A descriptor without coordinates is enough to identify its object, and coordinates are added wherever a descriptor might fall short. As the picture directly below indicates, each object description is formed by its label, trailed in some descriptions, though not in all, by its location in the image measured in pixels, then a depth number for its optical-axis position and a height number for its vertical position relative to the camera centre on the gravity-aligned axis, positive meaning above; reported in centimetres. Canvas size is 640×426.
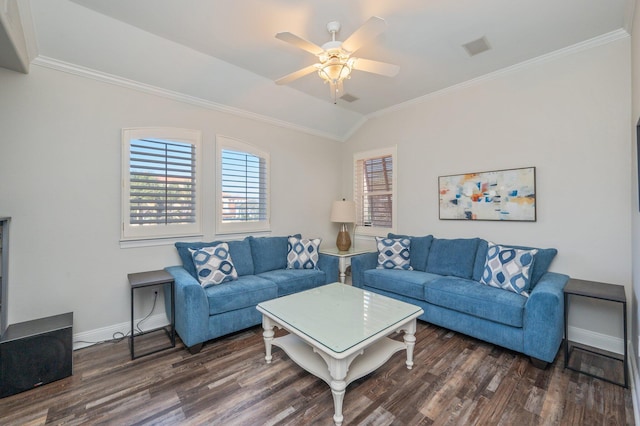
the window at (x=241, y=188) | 354 +36
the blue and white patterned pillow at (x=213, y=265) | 286 -53
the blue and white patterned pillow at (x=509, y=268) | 259 -53
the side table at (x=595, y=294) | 208 -62
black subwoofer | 192 -100
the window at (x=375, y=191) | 432 +39
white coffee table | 170 -79
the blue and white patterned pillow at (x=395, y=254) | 364 -52
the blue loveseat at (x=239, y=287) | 250 -75
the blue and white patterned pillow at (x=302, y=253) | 370 -52
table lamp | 436 -4
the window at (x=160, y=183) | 284 +35
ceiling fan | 183 +119
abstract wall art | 297 +22
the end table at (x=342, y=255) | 389 -57
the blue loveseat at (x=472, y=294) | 222 -77
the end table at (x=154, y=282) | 245 -61
